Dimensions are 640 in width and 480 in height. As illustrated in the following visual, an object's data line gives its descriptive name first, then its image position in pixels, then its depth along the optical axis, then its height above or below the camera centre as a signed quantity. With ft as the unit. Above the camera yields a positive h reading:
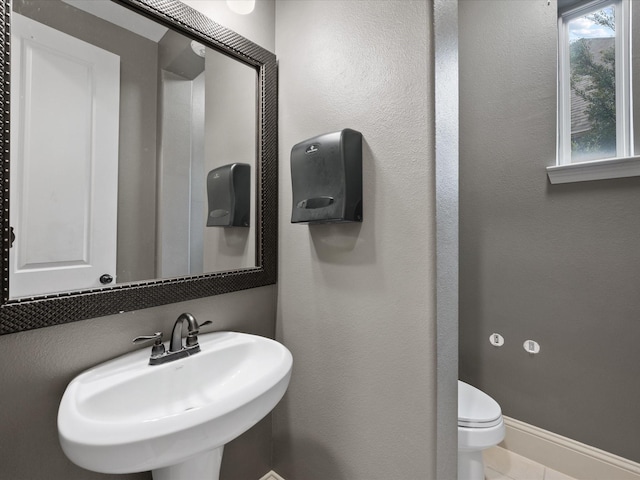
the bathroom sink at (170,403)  2.00 -1.31
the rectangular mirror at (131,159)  2.72 +0.90
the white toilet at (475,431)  4.04 -2.49
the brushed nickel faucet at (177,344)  3.14 -1.09
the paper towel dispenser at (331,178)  3.43 +0.73
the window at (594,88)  4.92 +2.60
